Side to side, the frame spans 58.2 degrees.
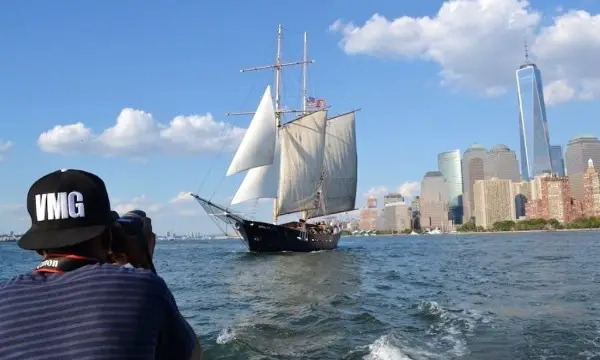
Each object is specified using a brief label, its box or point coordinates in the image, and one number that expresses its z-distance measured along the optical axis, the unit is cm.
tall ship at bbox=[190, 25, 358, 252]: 5681
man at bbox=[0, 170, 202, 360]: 198
